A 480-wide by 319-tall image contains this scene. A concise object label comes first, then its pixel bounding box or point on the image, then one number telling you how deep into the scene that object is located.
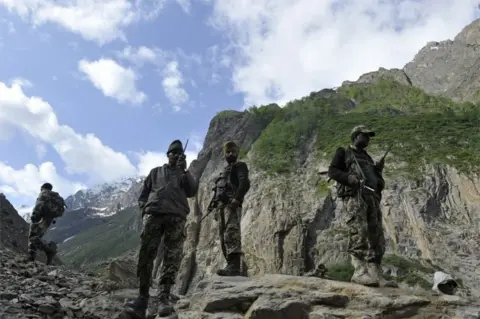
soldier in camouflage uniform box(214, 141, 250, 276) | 7.97
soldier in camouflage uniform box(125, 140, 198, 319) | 6.68
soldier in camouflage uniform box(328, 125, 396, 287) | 6.79
